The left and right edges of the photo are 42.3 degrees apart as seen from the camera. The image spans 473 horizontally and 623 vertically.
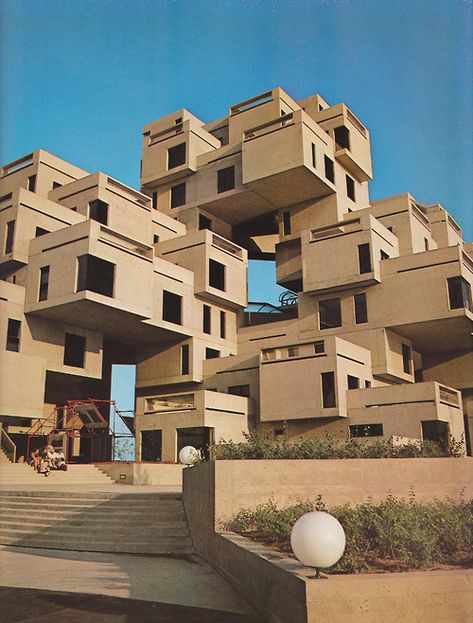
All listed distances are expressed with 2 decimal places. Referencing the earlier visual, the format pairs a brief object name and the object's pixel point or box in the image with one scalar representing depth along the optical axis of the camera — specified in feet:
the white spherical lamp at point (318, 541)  24.54
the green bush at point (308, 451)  53.47
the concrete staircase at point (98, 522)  50.93
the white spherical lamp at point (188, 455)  61.87
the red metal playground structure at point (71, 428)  118.01
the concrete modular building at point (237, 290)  117.08
